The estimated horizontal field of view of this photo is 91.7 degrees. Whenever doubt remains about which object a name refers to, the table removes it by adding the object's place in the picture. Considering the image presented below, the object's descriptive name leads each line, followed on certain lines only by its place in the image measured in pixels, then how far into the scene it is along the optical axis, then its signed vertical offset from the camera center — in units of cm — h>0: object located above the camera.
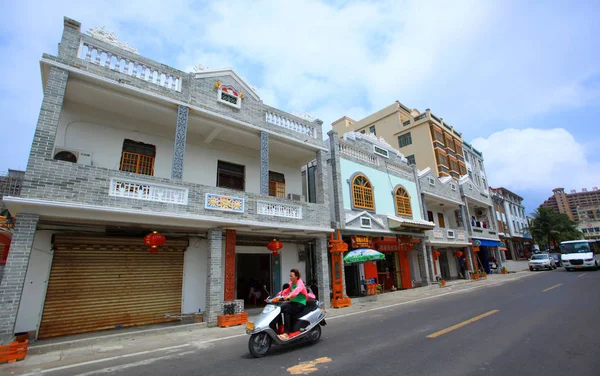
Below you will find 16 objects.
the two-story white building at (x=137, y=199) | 701 +202
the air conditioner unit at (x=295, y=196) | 1298 +312
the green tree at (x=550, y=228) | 3906 +416
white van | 2055 +21
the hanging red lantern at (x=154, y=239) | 816 +94
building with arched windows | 1377 +274
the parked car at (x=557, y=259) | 2925 +2
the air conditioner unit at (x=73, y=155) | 851 +347
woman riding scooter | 568 -57
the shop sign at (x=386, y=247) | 1577 +95
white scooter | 520 -105
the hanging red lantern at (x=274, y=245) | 1060 +85
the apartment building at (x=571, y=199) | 13125 +2734
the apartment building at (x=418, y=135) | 2772 +1278
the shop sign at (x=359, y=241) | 1358 +114
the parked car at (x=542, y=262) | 2565 -21
